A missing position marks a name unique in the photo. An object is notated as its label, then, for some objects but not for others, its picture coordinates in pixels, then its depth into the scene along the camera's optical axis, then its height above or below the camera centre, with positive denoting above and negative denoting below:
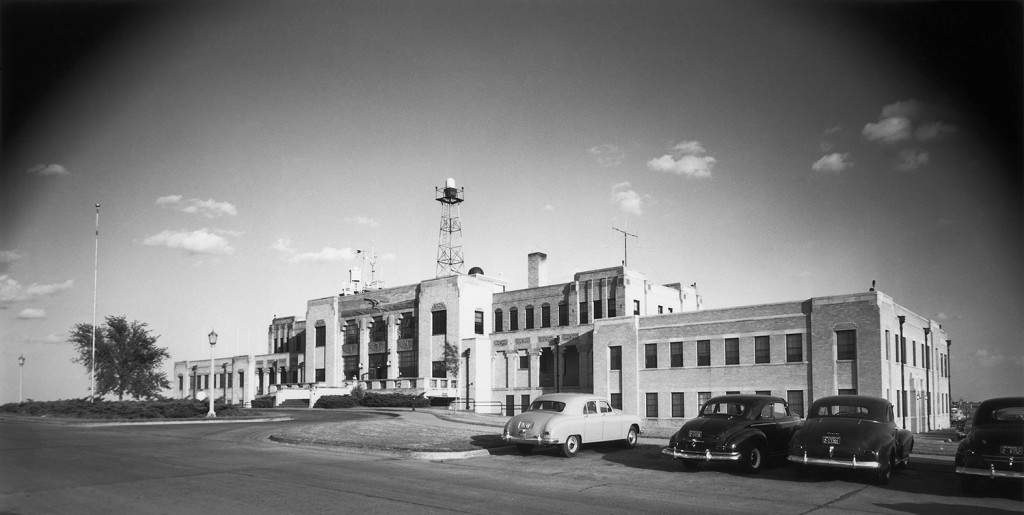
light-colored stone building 39.91 -1.56
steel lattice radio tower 68.81 +9.07
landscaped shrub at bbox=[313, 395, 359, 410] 52.88 -5.22
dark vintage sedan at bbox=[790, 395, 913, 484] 15.48 -2.41
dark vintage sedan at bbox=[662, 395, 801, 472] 17.42 -2.55
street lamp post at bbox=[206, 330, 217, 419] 40.16 -0.55
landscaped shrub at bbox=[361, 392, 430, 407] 52.41 -5.10
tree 53.53 -2.14
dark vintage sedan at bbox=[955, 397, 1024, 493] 13.84 -2.33
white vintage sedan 21.06 -2.82
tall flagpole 49.01 -3.50
